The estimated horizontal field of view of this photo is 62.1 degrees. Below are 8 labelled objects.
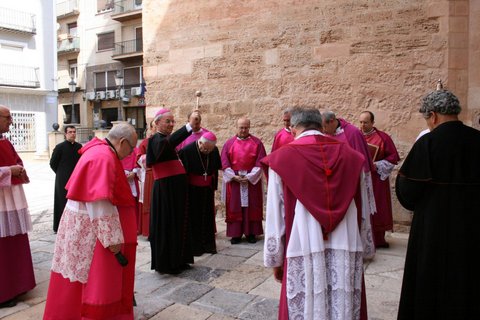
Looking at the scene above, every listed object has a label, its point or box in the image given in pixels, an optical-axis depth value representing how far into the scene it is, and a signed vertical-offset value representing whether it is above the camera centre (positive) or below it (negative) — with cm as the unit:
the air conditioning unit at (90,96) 3111 +276
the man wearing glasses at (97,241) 271 -77
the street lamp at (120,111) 2744 +150
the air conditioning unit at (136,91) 2859 +286
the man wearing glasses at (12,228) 371 -91
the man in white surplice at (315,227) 240 -60
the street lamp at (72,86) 2548 +291
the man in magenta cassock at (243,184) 588 -81
